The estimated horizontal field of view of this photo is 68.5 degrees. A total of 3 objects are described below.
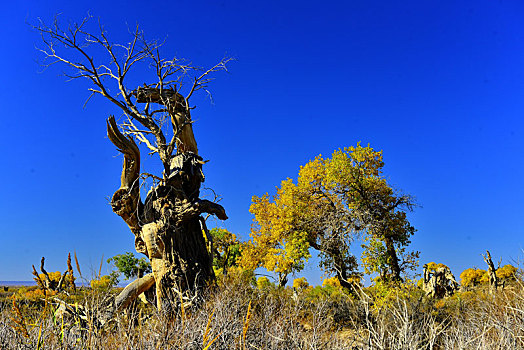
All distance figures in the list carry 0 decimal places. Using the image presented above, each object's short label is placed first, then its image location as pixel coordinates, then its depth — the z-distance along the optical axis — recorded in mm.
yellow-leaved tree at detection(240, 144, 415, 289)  14289
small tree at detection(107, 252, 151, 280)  27578
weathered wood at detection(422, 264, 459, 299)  22938
